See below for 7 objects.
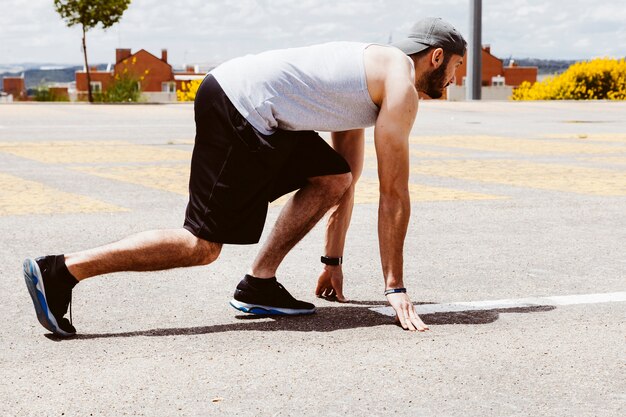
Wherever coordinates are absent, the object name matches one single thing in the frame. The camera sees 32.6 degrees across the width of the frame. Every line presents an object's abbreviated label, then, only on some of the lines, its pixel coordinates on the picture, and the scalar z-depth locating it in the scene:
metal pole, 33.81
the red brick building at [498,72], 92.94
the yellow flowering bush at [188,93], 39.51
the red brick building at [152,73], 88.56
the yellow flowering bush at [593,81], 36.50
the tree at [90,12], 36.19
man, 4.25
